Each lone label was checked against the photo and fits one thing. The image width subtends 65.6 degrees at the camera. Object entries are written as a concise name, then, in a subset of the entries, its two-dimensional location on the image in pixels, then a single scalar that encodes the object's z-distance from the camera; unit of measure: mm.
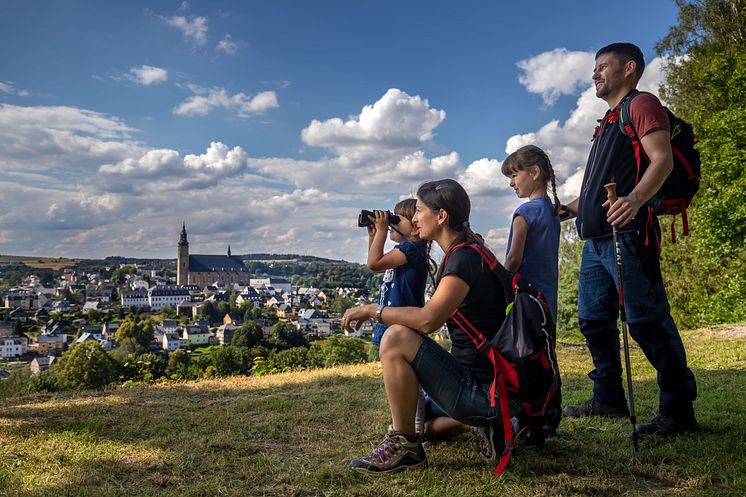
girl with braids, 3427
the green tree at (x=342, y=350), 24561
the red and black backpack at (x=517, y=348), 2785
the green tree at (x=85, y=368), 26453
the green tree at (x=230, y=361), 27148
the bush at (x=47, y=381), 21505
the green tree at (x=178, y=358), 36781
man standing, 3223
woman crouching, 2807
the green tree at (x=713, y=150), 13523
